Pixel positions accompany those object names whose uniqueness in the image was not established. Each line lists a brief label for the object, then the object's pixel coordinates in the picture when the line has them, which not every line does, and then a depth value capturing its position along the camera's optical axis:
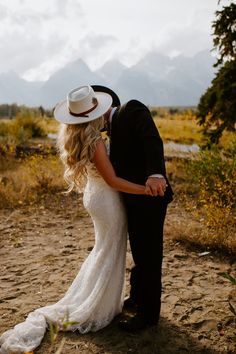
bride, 3.07
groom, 3.02
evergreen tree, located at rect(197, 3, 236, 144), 7.71
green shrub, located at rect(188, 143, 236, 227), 6.48
